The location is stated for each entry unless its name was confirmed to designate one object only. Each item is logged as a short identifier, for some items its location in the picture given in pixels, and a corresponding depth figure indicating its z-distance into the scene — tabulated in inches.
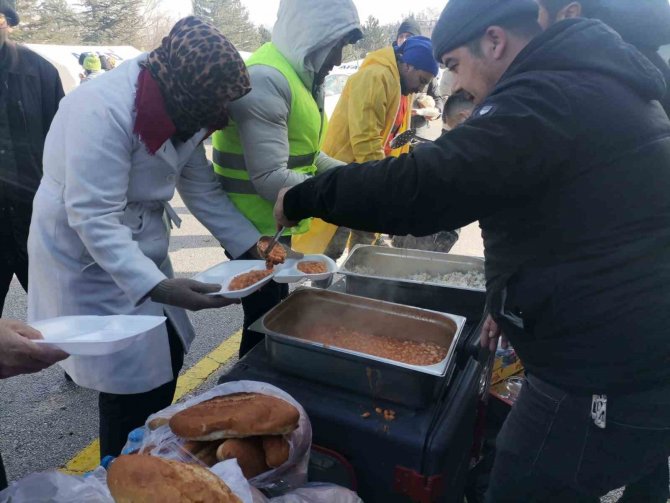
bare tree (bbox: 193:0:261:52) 1454.2
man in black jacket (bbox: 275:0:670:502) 45.1
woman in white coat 63.5
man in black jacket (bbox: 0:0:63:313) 97.2
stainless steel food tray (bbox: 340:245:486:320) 88.8
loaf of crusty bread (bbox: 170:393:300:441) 49.8
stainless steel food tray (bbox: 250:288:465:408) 59.4
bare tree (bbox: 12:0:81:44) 908.3
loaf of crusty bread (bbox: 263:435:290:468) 50.9
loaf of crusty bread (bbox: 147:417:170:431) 55.4
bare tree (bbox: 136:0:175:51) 1168.8
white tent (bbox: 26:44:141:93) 405.1
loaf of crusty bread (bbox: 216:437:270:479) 49.3
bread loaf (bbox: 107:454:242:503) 38.6
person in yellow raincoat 145.1
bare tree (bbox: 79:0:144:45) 1066.7
